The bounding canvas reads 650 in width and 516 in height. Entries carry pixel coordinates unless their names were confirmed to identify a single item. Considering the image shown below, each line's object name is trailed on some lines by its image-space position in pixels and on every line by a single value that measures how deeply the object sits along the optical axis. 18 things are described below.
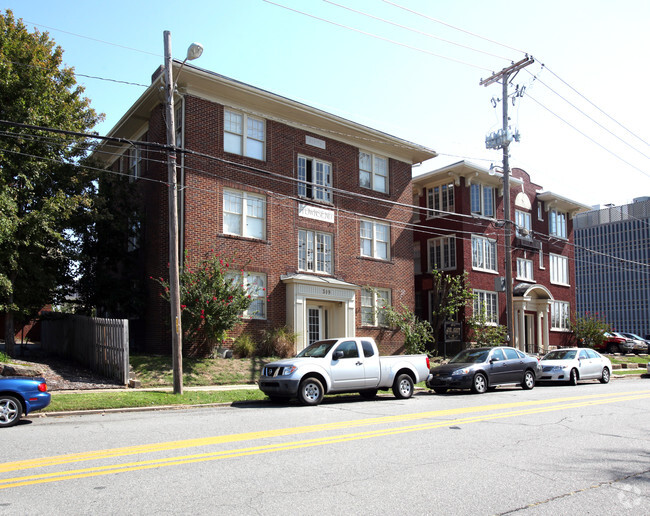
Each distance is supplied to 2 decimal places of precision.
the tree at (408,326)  26.42
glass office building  109.50
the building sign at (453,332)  28.03
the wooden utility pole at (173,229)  15.17
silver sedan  20.89
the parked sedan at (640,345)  40.38
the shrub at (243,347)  20.92
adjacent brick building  32.41
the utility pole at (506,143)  23.73
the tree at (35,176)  17.58
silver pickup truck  13.91
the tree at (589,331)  36.94
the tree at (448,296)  29.08
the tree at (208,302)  18.80
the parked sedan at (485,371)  17.53
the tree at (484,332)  30.36
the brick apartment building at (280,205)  21.34
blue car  10.59
